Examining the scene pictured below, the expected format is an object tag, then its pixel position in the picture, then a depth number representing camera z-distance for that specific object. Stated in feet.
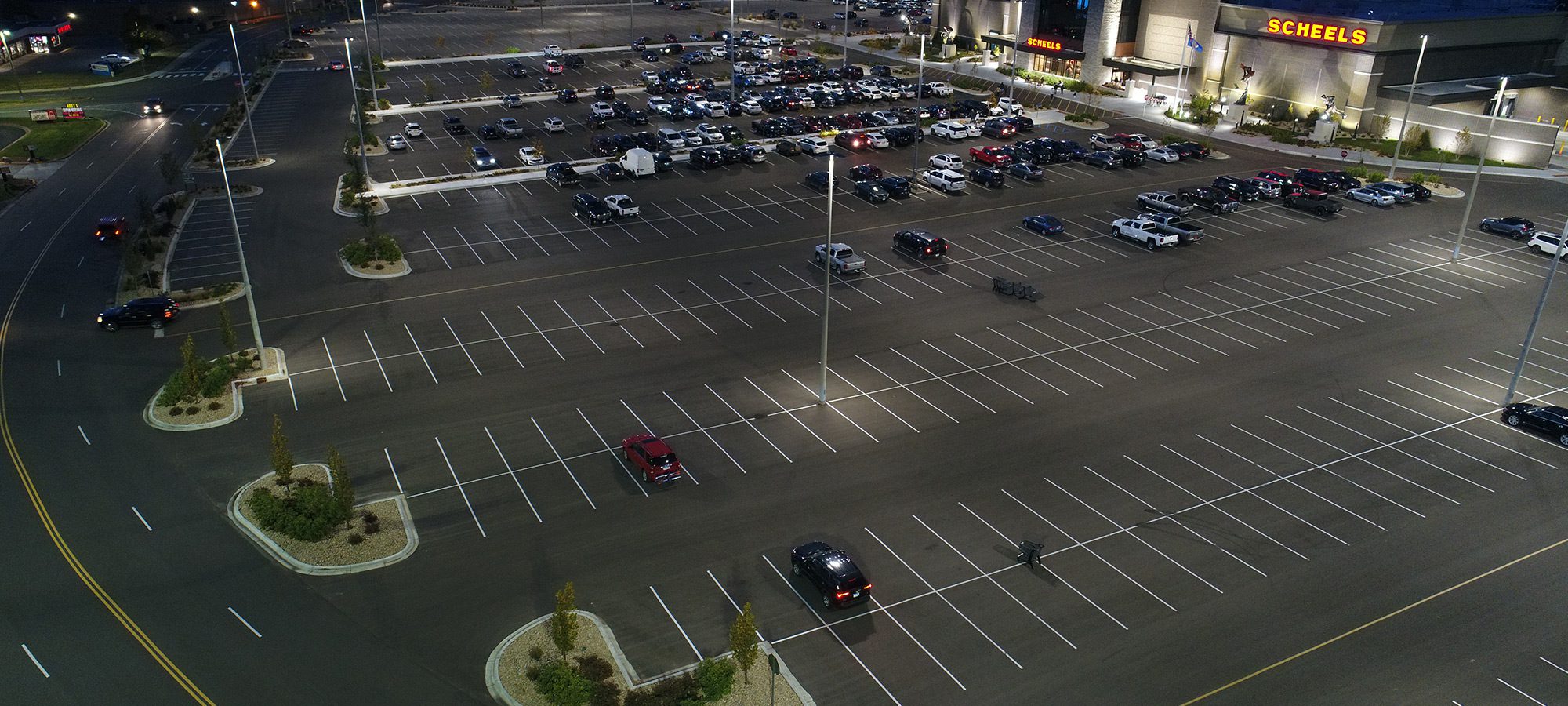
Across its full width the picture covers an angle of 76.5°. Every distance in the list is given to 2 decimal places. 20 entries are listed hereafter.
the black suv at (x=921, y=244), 191.52
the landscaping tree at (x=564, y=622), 83.20
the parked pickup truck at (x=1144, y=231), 201.26
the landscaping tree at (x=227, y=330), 139.13
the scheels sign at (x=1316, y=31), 292.20
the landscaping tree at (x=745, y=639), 78.79
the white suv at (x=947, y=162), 246.47
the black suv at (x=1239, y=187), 231.91
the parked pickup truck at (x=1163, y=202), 218.79
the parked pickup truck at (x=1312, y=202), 223.71
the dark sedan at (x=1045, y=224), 207.51
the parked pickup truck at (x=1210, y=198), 225.35
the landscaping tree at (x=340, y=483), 103.60
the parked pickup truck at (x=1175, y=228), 202.59
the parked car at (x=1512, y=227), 207.92
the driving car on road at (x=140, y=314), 155.33
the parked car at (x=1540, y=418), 128.36
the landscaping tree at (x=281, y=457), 107.86
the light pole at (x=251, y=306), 140.97
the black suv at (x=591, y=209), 208.98
